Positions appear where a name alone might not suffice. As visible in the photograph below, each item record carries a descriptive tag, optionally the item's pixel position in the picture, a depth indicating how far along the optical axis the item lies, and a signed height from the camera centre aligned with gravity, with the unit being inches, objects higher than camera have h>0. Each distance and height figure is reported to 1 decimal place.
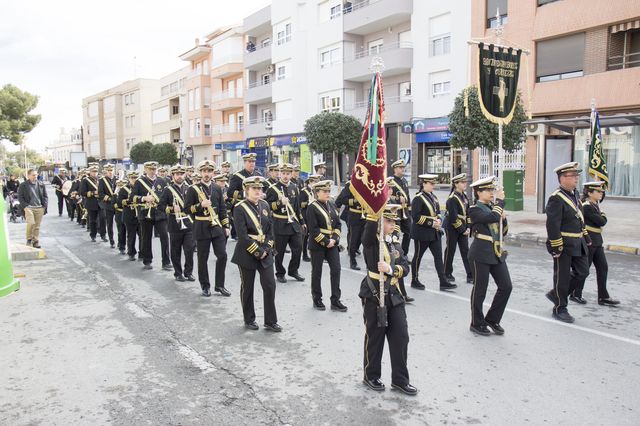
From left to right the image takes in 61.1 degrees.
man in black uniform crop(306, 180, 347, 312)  290.0 -37.4
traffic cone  138.6 -22.3
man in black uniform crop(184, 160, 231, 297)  329.1 -32.4
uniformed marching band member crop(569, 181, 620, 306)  288.5 -40.6
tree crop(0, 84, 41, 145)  1638.8 +195.2
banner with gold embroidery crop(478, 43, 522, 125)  387.5 +66.1
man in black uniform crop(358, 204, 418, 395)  182.9 -49.9
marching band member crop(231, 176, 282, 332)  254.7 -37.8
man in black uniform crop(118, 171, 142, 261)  456.8 -40.6
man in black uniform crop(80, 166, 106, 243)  570.6 -25.7
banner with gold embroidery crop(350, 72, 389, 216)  185.0 +1.0
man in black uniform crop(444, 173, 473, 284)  332.2 -32.5
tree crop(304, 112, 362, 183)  1158.3 +85.8
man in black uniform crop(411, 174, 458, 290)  330.0 -36.1
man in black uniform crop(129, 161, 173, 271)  411.8 -28.9
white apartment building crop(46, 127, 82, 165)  4150.1 +257.9
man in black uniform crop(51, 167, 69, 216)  831.4 -6.3
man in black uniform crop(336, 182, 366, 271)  396.5 -36.1
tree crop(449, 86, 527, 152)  728.3 +57.4
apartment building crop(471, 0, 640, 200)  815.1 +164.8
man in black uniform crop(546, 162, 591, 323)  264.8 -32.1
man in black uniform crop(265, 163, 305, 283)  366.9 -39.0
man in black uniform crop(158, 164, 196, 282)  367.2 -41.8
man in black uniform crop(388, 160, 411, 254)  393.1 -18.2
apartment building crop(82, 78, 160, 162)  2810.0 +322.7
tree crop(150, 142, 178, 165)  2208.4 +87.6
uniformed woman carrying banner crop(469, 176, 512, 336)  243.8 -39.5
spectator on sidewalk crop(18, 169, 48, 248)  514.9 -26.8
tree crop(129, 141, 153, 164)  2394.9 +105.5
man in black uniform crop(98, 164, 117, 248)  534.3 -21.3
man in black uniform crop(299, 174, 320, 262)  419.7 -17.4
